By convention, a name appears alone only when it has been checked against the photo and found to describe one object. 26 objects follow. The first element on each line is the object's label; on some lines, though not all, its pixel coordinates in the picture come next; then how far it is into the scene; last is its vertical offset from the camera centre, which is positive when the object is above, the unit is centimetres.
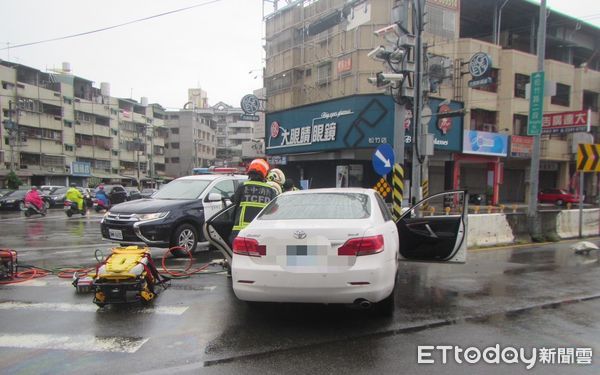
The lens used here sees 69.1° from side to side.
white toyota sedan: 419 -86
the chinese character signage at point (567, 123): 2331 +283
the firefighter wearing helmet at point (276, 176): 749 -11
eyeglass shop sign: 2406 +275
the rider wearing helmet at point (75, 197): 2003 -137
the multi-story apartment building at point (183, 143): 7706 +458
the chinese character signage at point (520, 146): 3072 +190
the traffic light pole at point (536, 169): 1182 +11
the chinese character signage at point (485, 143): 2750 +191
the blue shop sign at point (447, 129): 2567 +254
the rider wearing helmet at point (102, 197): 2250 -152
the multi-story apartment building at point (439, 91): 2597 +572
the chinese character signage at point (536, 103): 1214 +199
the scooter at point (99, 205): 2253 -197
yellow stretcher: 523 -137
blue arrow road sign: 1137 +32
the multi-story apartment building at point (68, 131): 4484 +445
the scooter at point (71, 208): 1970 -186
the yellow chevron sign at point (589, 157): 1230 +48
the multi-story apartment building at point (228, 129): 9062 +868
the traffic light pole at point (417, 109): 1073 +161
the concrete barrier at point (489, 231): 1066 -147
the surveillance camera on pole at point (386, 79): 1075 +232
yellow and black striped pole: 1059 -43
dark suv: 834 -94
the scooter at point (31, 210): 2041 -204
